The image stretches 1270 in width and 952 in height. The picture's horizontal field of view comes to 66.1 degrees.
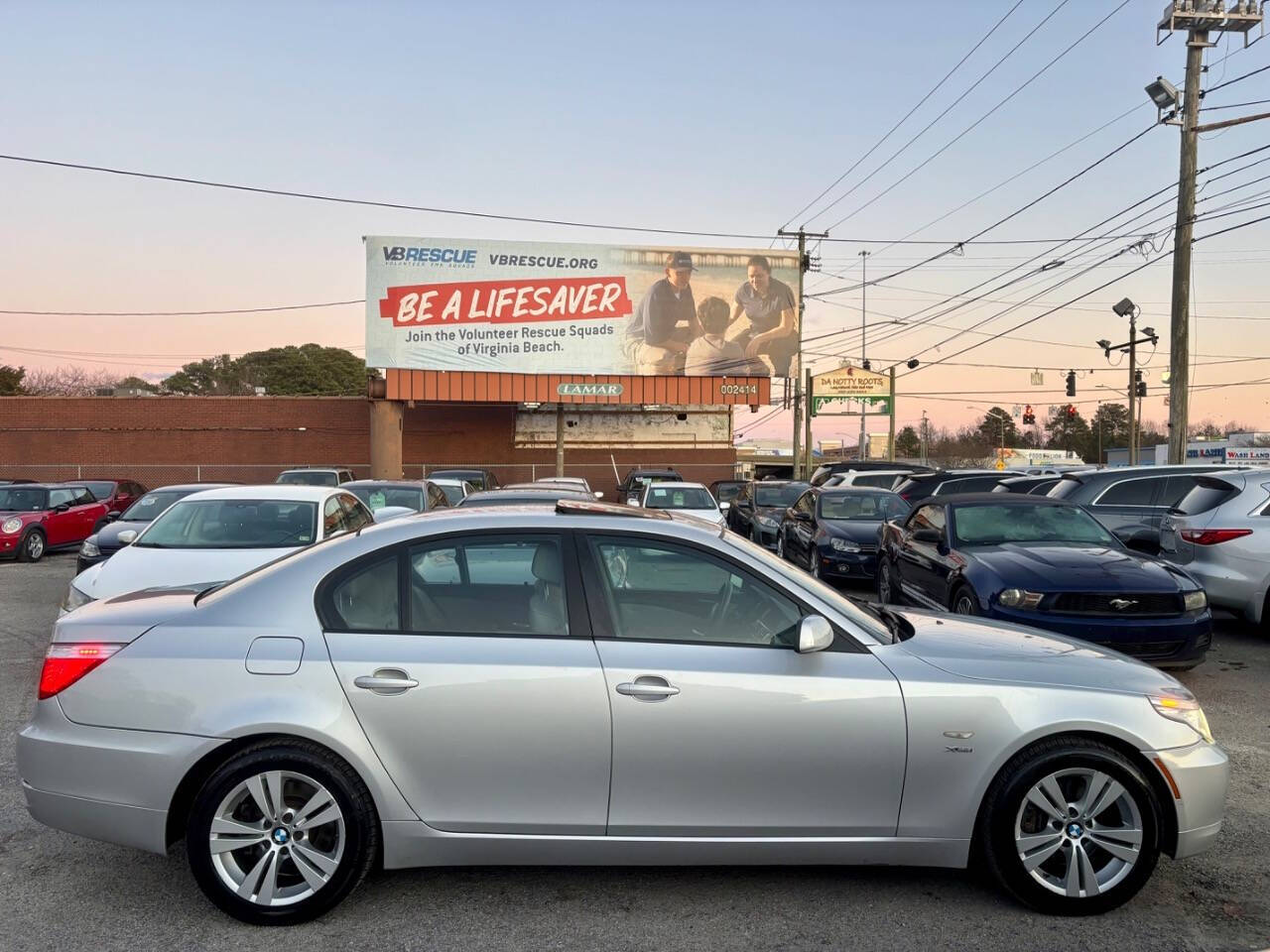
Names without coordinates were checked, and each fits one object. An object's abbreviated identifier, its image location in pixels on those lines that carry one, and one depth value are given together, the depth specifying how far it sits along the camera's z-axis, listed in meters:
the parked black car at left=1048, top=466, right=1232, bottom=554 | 11.09
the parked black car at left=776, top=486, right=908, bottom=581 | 13.70
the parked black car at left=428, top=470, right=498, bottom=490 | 25.13
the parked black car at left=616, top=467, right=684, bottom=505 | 22.07
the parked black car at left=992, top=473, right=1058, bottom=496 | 13.75
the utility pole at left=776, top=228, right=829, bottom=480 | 38.34
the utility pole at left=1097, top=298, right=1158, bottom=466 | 36.25
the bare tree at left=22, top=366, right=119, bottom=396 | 76.81
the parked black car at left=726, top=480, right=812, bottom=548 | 20.08
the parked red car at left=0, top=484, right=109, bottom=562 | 17.81
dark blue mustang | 7.20
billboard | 35.31
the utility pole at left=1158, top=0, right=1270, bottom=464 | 17.47
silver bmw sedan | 3.69
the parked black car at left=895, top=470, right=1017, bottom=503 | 16.52
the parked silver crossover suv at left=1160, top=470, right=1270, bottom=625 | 9.36
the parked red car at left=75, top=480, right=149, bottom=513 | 22.15
